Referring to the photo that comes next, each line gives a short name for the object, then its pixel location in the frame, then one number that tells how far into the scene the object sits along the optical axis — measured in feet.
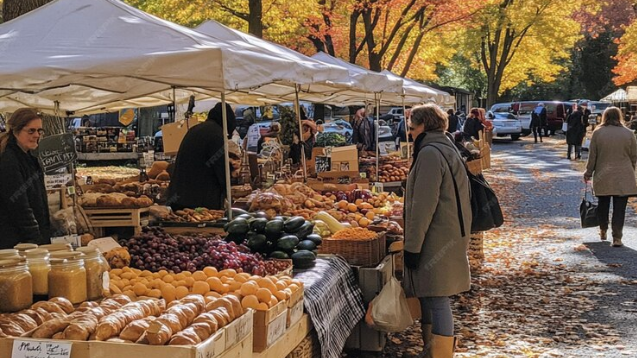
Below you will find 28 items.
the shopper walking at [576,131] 89.30
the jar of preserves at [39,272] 13.37
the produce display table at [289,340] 14.24
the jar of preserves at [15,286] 12.57
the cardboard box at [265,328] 13.88
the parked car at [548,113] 143.33
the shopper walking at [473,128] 74.18
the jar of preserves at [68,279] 13.26
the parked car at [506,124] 134.41
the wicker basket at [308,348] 16.30
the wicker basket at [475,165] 35.62
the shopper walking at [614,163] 35.81
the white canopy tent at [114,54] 17.84
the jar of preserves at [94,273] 13.84
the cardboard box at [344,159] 37.78
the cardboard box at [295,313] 15.51
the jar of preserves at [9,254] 13.05
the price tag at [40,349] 10.76
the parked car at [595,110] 110.95
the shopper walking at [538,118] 129.49
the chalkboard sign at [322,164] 37.70
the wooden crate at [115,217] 24.11
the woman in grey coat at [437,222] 18.67
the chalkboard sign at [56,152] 20.98
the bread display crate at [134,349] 10.57
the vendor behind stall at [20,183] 18.76
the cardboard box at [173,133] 35.96
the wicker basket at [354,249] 21.66
